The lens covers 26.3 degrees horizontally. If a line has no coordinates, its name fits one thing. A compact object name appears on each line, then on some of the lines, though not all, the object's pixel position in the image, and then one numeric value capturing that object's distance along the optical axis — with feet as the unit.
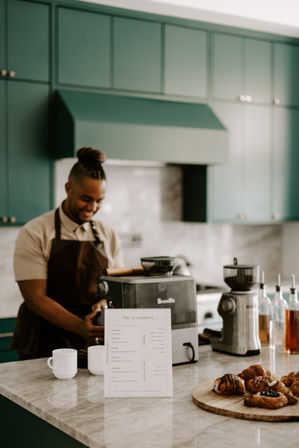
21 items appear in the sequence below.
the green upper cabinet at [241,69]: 16.28
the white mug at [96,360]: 7.22
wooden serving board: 5.72
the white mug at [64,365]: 7.10
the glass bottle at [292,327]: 8.38
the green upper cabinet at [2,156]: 13.20
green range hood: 13.43
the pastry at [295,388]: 6.29
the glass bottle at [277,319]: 8.75
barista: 9.34
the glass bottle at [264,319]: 8.81
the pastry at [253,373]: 6.67
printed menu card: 6.48
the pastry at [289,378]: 6.59
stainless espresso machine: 7.55
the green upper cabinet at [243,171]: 16.37
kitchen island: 5.30
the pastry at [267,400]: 5.89
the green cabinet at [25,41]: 13.20
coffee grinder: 8.22
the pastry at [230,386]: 6.28
